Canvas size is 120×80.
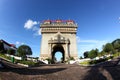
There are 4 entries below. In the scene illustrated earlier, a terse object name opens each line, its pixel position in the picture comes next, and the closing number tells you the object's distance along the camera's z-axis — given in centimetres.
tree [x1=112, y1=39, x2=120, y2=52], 2932
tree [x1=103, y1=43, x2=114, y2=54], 2423
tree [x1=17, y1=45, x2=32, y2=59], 2270
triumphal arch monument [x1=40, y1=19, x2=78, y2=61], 3066
